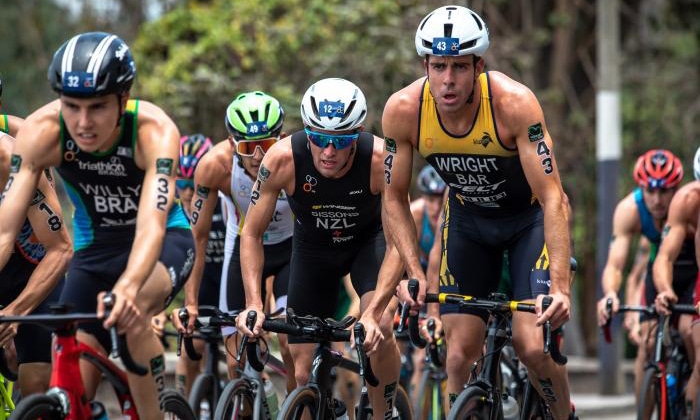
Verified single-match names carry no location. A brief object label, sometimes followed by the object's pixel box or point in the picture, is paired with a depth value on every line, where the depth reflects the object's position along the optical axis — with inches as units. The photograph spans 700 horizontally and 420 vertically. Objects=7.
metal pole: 1246.9
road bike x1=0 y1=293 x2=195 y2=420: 453.1
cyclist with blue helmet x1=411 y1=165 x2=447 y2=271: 922.1
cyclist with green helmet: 697.6
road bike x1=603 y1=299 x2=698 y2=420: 773.3
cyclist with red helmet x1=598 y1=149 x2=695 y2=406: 839.1
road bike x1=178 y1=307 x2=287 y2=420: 591.8
